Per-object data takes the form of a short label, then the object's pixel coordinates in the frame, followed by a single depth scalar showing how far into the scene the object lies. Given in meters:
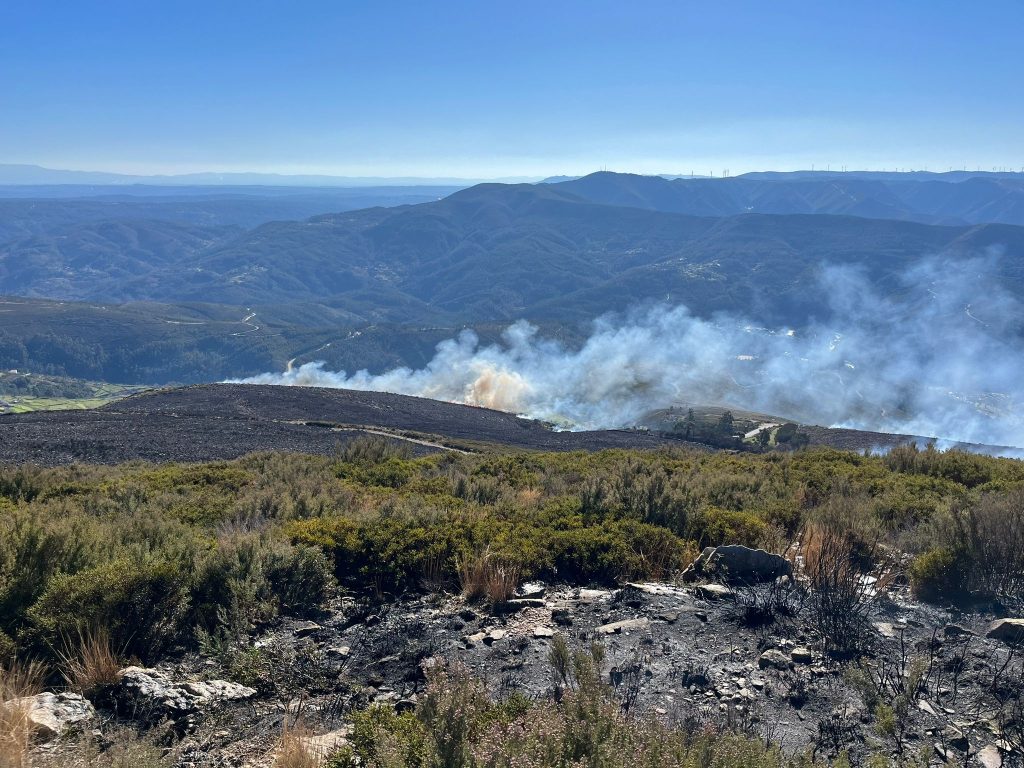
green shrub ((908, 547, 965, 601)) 7.19
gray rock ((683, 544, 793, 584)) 7.78
